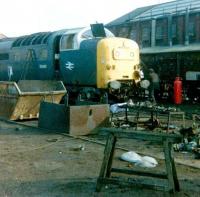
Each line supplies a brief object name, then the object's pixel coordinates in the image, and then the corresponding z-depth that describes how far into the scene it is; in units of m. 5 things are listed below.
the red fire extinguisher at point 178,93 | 20.67
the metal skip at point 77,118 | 10.70
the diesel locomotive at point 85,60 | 16.33
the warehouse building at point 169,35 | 22.65
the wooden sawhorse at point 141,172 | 5.84
